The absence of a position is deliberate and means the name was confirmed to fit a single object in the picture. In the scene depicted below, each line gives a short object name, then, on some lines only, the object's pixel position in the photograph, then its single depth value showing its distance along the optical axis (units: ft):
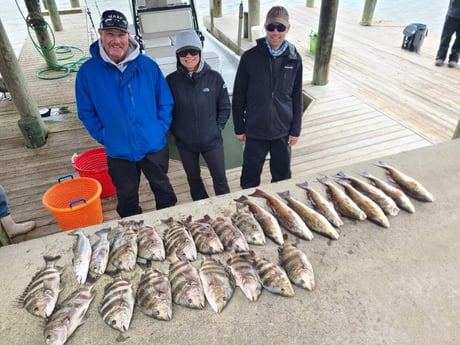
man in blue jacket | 7.64
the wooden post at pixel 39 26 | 20.97
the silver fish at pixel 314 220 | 6.63
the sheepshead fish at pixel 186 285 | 5.34
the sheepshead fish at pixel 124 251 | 6.07
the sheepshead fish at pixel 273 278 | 5.48
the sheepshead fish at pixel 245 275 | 5.48
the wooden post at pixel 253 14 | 32.14
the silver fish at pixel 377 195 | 7.18
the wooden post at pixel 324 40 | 18.19
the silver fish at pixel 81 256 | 5.93
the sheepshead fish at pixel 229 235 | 6.35
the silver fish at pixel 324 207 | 6.93
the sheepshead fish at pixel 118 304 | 5.07
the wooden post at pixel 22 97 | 13.87
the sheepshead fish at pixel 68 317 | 4.88
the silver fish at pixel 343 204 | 7.00
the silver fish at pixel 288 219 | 6.66
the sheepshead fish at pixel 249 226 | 6.52
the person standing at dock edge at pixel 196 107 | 8.35
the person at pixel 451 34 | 20.54
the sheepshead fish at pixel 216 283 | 5.34
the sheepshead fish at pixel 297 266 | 5.61
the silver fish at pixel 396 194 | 7.26
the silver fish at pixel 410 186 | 7.54
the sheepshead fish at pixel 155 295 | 5.19
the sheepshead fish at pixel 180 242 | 6.21
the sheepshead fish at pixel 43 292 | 5.33
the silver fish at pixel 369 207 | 6.87
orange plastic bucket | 9.05
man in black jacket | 8.89
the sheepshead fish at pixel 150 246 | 6.25
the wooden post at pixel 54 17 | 34.16
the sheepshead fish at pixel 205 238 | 6.30
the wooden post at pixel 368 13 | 33.96
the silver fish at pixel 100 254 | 6.03
